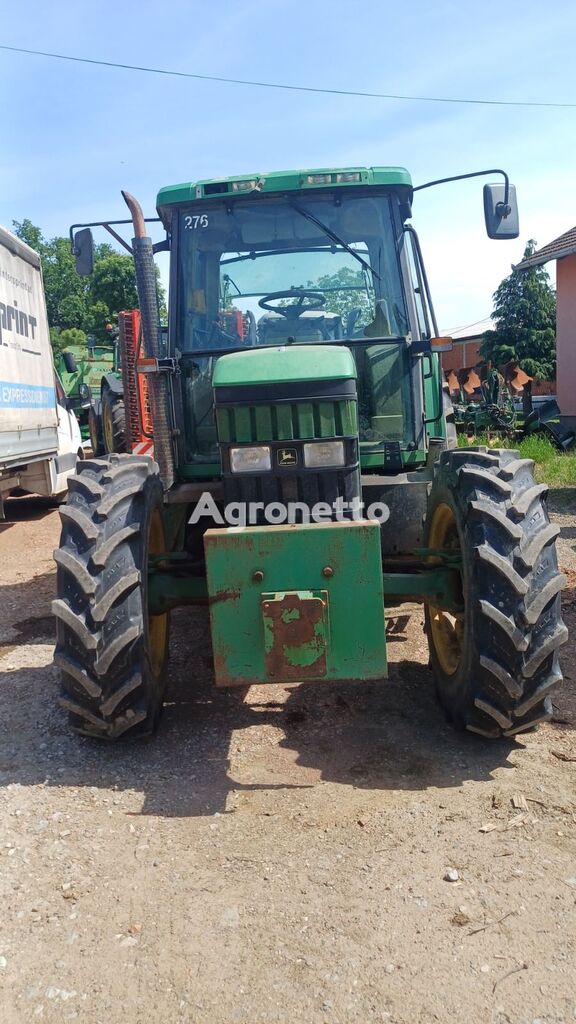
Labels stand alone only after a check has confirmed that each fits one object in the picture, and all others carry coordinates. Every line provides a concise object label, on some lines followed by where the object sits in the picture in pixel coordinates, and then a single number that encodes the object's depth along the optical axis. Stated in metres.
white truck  8.19
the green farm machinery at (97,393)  12.71
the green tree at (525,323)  29.53
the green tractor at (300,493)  3.33
